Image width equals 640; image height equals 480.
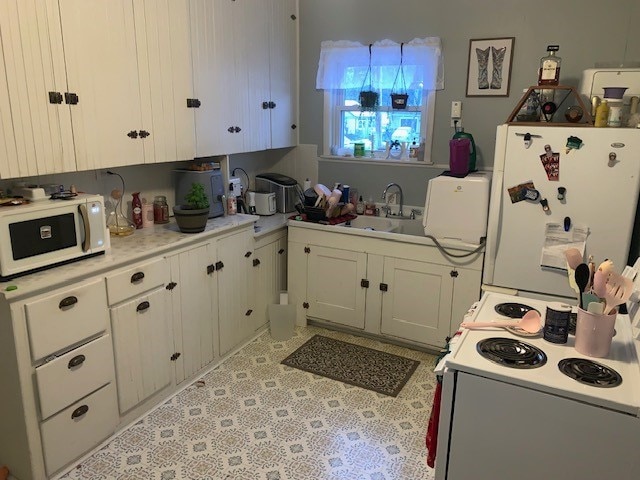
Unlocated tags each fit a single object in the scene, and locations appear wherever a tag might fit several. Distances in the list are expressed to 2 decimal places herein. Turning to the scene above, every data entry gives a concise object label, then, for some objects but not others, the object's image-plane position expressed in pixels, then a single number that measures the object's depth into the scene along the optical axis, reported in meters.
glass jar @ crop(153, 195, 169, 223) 3.28
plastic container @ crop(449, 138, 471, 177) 3.27
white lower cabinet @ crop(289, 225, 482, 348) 3.33
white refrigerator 2.61
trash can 3.76
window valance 3.64
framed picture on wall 3.40
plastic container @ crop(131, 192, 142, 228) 3.12
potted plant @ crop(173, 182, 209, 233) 3.00
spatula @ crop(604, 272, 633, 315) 1.59
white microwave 2.14
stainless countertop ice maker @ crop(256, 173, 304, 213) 4.11
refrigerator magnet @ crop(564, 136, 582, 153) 2.65
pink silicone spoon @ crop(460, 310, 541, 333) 1.78
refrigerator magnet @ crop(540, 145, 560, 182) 2.72
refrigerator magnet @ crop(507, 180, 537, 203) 2.81
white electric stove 1.43
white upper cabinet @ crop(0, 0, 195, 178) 2.16
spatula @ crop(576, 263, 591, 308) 1.67
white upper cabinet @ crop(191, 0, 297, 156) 3.17
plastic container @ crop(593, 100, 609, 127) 2.67
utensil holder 1.59
